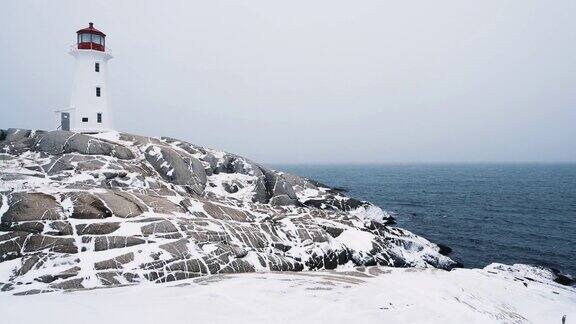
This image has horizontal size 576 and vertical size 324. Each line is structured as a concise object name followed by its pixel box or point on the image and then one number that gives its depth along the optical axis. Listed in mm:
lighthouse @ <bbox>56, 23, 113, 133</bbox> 43625
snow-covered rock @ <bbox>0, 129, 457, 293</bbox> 20500
